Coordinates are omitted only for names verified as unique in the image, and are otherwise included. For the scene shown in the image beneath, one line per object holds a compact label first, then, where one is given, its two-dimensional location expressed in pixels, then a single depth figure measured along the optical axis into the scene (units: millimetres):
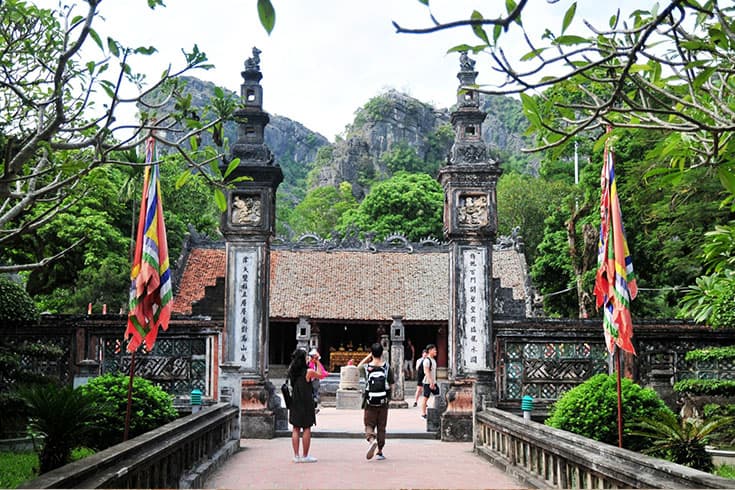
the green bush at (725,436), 9097
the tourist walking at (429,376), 14680
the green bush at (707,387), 10086
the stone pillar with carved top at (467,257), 11922
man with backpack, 9234
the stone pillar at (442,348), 29150
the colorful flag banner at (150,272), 7734
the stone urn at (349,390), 20141
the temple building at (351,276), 12383
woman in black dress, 8961
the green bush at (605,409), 7352
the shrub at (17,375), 8273
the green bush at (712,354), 10414
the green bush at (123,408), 7645
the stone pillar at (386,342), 25281
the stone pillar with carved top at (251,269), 12164
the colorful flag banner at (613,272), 7312
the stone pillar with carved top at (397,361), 21047
